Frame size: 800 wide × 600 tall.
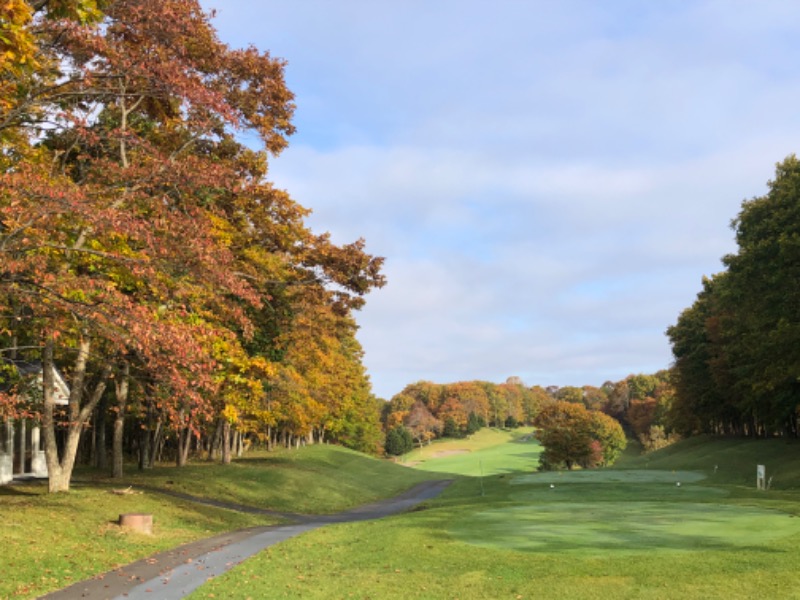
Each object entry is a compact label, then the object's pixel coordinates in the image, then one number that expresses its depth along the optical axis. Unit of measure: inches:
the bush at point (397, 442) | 4773.6
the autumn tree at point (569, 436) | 2755.9
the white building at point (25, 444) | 1119.0
